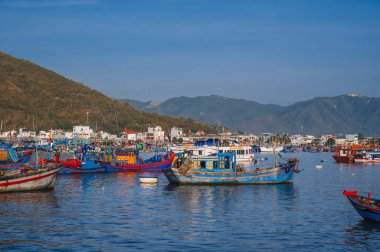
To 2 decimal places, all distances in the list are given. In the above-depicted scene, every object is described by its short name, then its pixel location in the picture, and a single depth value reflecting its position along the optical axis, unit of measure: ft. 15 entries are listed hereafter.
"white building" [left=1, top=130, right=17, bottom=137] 506.48
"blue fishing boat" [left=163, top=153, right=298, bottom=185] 176.04
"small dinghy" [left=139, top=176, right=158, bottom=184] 185.68
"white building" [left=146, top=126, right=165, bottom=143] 644.89
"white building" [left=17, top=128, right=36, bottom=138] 504.35
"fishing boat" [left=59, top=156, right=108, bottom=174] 224.12
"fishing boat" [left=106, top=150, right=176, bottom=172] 239.09
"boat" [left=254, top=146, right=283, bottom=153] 629.92
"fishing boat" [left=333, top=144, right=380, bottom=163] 358.43
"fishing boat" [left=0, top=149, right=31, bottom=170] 213.66
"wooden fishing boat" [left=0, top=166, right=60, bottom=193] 150.10
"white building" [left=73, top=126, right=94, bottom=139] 531.91
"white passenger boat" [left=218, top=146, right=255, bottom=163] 333.91
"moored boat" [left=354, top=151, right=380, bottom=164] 347.56
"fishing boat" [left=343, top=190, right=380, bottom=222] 109.66
